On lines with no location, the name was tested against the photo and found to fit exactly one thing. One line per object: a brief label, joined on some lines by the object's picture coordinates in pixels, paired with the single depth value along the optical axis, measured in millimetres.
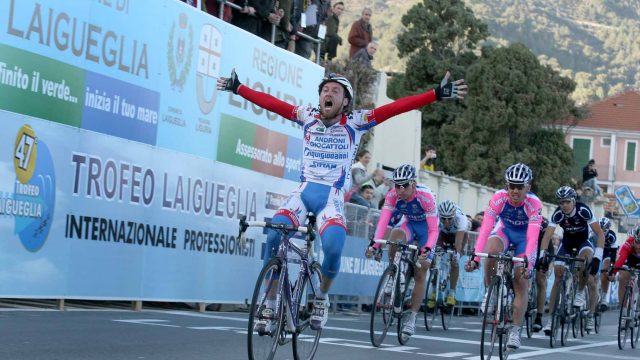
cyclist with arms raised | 10695
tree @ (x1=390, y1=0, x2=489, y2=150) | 62688
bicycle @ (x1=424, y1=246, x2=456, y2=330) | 19188
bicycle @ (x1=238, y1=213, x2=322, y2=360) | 9398
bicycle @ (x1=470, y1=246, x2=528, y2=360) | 12695
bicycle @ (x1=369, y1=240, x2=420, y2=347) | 14133
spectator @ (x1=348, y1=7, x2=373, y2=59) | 26947
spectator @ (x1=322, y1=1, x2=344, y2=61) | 24822
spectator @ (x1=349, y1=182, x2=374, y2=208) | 21797
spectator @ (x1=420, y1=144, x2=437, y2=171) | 26938
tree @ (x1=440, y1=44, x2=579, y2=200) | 61656
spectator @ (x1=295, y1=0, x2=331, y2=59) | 22062
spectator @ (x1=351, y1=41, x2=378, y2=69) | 27833
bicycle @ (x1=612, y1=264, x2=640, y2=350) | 18156
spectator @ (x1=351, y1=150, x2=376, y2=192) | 21562
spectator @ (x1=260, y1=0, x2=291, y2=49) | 19969
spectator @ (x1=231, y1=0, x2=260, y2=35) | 19516
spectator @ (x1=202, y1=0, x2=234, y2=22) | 18602
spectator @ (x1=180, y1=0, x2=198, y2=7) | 17602
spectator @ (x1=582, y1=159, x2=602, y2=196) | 38625
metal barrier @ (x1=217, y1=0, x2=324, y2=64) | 18500
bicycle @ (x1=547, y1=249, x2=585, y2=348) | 17172
